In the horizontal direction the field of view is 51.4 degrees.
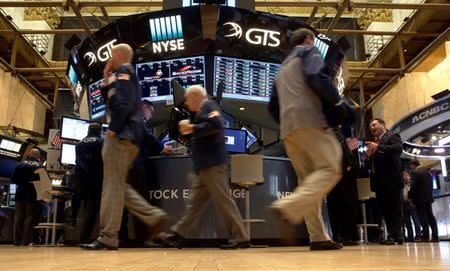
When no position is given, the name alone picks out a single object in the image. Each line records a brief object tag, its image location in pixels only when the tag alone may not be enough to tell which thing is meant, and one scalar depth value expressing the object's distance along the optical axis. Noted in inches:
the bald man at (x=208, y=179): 148.3
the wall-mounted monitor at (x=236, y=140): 242.2
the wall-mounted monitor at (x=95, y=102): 343.0
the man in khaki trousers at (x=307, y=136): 106.4
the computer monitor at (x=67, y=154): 282.0
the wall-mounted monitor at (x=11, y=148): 485.2
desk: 200.4
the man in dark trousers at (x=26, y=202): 289.9
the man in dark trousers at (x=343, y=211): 220.8
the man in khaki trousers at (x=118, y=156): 138.2
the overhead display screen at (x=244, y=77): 319.3
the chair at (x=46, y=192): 251.0
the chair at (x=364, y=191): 245.1
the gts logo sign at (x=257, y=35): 311.1
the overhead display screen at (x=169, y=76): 315.6
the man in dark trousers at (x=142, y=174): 197.3
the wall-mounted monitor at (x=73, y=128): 297.6
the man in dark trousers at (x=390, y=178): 210.7
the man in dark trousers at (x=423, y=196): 316.5
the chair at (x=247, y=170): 187.6
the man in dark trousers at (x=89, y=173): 204.4
